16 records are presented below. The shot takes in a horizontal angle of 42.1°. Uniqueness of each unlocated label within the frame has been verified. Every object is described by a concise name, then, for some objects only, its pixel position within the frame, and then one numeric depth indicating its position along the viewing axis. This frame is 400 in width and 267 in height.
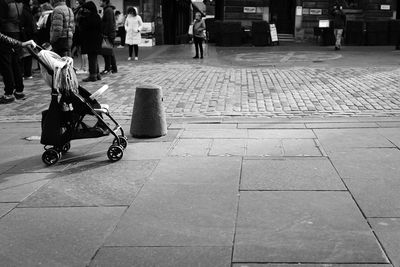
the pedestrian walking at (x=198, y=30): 18.19
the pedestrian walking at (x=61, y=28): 11.71
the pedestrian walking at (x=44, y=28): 14.04
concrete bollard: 7.15
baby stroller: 5.91
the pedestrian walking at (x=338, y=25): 21.39
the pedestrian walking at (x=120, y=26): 25.56
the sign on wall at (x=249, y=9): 26.72
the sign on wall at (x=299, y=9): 26.73
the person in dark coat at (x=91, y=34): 12.16
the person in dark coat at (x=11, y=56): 9.85
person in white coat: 17.16
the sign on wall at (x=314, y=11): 26.80
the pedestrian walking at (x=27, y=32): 11.88
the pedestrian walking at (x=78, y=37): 12.47
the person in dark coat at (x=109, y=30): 13.90
